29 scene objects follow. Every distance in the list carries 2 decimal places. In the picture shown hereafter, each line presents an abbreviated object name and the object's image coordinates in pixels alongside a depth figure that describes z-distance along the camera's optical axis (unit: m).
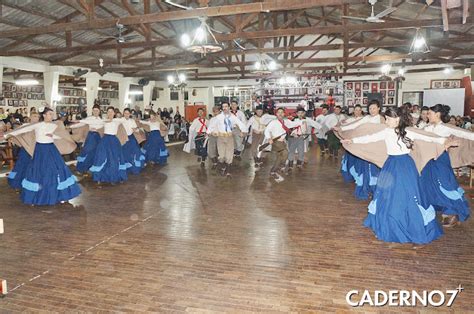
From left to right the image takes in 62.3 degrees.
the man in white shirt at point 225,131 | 8.06
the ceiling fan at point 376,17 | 6.71
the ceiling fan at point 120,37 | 8.24
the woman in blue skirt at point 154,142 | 9.70
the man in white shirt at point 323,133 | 11.12
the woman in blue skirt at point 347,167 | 7.12
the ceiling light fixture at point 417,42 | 9.39
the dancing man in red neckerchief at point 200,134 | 9.65
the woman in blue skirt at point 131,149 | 8.07
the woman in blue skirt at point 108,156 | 7.00
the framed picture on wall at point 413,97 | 18.56
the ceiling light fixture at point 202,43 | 6.54
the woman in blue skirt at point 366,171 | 5.61
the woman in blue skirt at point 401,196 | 3.67
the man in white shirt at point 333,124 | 10.78
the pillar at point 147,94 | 20.70
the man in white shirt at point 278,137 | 7.27
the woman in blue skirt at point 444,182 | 4.33
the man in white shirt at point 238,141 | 10.73
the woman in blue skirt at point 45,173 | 5.46
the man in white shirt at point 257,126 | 9.82
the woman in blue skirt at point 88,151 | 7.90
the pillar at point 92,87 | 16.61
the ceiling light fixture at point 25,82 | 17.47
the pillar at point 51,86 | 14.96
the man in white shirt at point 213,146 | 8.93
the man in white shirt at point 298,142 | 8.89
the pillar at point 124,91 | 19.11
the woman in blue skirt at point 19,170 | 6.35
